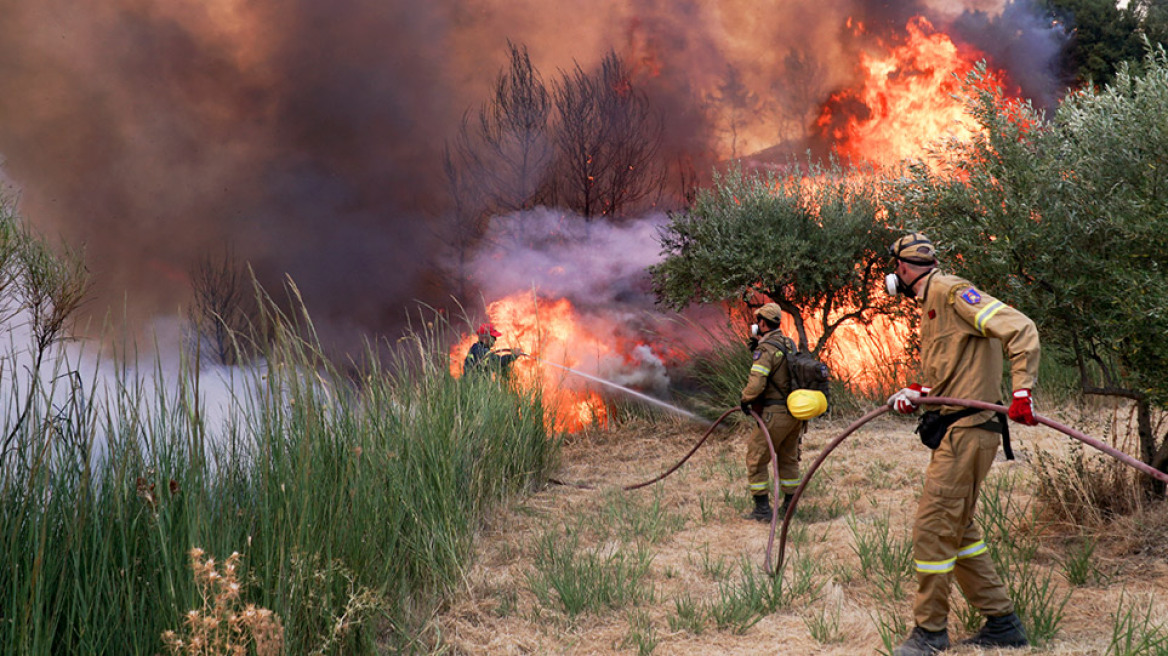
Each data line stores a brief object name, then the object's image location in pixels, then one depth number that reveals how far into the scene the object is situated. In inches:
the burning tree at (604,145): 802.8
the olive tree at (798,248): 441.4
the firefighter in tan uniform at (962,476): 145.2
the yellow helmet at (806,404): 243.1
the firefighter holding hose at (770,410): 264.5
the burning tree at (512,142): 839.7
